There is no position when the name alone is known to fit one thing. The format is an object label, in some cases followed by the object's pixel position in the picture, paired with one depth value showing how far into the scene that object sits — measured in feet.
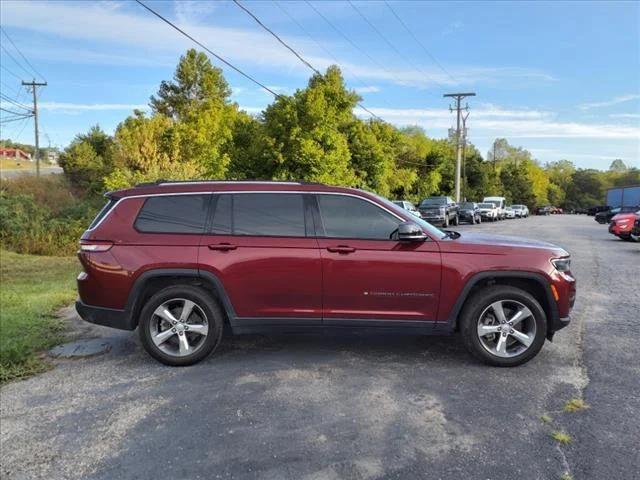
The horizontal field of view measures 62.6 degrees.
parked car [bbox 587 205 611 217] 229.99
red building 335.53
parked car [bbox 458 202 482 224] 120.26
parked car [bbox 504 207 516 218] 178.29
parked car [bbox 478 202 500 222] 139.85
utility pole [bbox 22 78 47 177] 173.15
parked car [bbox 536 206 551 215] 282.15
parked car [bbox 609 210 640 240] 64.28
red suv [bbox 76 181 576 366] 16.24
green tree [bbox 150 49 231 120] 162.91
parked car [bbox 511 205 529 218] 204.54
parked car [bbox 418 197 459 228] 95.25
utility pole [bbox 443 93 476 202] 162.20
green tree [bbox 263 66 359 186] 67.97
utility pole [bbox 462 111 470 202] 205.46
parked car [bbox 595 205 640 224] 123.74
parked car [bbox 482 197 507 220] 158.51
